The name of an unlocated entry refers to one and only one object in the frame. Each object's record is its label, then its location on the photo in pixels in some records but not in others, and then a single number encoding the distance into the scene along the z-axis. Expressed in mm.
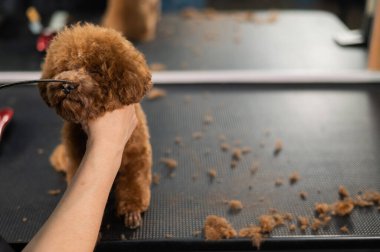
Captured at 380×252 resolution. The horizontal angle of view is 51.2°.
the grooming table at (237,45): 1472
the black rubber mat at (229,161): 851
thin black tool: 707
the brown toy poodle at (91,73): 736
